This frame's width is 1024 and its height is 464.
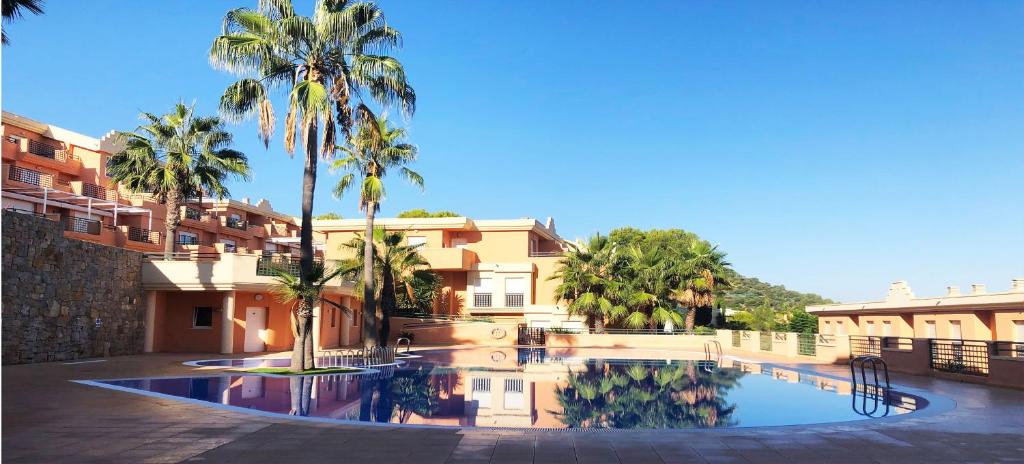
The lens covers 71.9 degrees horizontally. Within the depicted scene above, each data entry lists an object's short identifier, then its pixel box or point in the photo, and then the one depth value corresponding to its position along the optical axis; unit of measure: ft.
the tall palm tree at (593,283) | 119.44
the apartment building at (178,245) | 85.81
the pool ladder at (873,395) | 41.82
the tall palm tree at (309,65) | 57.98
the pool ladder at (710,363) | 77.97
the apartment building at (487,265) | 140.97
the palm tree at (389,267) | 98.66
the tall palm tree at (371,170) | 81.97
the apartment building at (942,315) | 85.30
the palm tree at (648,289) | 119.14
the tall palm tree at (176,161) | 87.04
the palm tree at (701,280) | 121.29
